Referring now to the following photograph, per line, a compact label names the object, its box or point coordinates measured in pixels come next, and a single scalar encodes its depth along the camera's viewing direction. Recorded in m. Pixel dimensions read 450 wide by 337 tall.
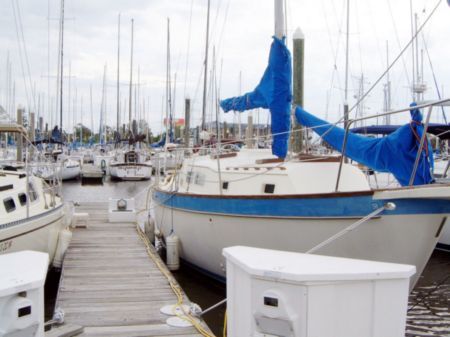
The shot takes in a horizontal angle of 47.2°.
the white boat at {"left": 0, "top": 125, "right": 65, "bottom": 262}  8.38
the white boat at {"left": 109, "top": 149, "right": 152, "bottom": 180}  40.88
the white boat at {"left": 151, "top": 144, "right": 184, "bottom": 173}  13.60
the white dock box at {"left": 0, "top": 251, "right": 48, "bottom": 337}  3.89
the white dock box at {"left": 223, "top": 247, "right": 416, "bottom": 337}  3.73
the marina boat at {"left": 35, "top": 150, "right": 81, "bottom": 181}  39.76
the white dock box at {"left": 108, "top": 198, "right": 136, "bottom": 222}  15.28
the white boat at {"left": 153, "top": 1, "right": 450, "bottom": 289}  7.19
